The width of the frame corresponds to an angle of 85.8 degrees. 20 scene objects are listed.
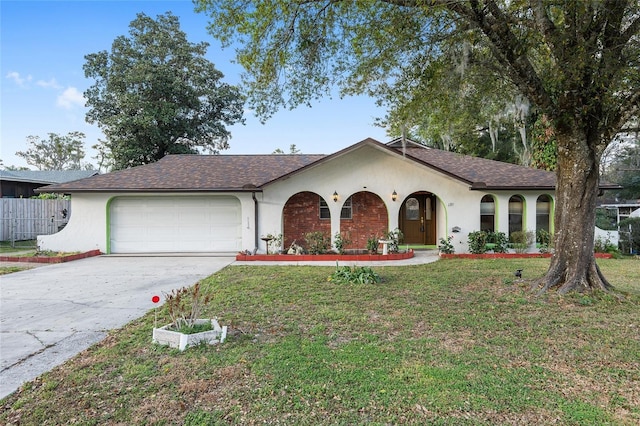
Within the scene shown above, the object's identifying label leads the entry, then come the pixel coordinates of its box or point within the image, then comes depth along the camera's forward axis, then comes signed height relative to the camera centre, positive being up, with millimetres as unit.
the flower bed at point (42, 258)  10742 -1278
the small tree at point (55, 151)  45000 +8809
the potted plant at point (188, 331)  4039 -1389
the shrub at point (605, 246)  11758 -1158
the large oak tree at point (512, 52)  5676 +3093
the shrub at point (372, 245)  11406 -1003
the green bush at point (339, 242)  11484 -901
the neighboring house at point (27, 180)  19828 +2243
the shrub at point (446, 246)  11477 -1067
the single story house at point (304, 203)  11859 +439
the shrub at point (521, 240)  11586 -915
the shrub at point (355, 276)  7434 -1350
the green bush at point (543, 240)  11625 -931
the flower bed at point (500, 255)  11171 -1366
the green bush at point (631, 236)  13094 -929
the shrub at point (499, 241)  11562 -923
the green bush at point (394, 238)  11508 -805
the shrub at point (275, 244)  11797 -973
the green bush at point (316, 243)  11438 -918
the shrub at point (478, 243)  11336 -962
